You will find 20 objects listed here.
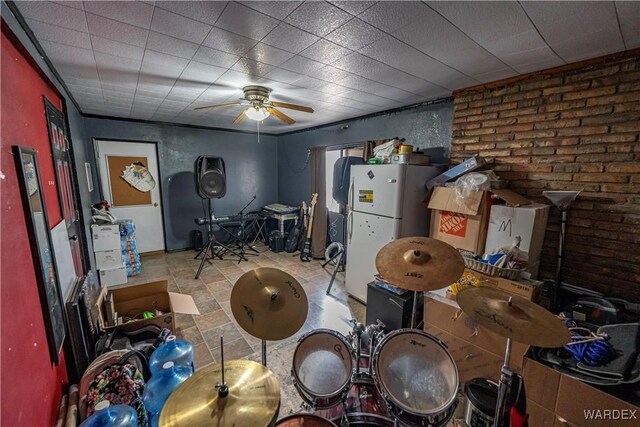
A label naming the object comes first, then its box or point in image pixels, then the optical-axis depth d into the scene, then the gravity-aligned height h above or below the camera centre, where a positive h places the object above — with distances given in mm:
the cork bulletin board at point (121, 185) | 4219 -196
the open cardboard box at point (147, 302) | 2324 -1189
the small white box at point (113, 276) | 3387 -1360
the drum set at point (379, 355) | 1014 -759
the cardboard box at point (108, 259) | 3352 -1123
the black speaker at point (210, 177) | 4070 -54
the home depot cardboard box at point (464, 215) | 2178 -365
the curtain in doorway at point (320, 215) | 4589 -727
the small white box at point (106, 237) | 3289 -821
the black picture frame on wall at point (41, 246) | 1184 -367
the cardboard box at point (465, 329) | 1719 -1126
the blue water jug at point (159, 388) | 1486 -1246
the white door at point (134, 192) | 4176 -323
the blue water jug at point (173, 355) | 1706 -1216
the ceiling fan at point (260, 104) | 2449 +707
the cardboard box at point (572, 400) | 1182 -1116
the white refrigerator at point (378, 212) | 2629 -402
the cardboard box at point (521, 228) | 1949 -412
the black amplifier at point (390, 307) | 2223 -1196
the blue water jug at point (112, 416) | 1166 -1132
